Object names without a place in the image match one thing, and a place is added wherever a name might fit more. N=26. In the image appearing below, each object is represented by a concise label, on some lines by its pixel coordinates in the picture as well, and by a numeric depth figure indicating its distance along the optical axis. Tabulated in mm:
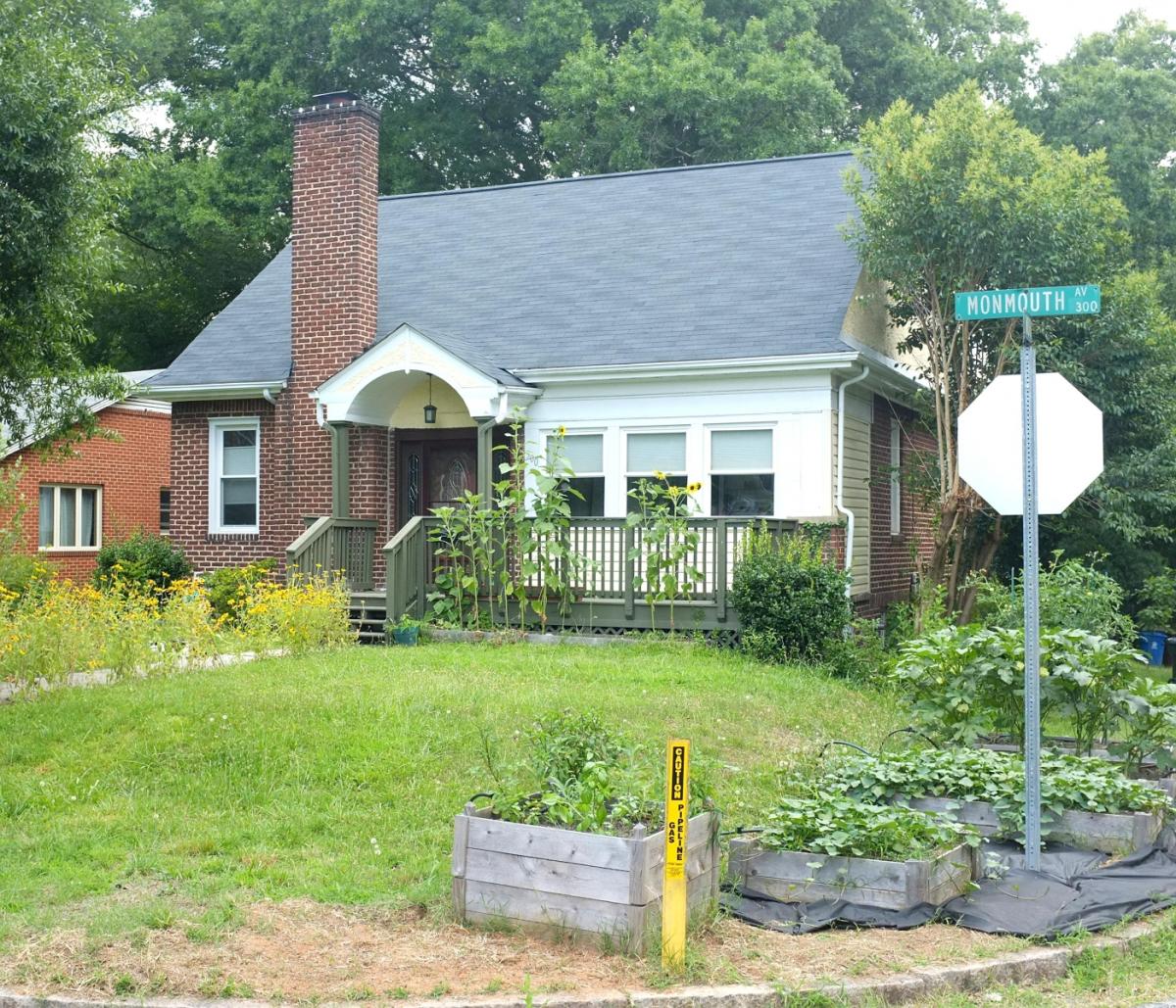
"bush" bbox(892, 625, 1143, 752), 8227
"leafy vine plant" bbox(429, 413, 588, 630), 14844
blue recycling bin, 19328
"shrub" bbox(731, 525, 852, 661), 13648
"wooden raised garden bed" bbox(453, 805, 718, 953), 5254
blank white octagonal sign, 9500
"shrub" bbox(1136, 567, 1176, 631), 17266
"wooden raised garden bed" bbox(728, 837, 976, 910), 5863
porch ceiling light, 17172
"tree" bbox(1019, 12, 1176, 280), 27000
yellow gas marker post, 5172
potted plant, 14734
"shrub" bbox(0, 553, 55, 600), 19734
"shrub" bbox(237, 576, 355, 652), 13383
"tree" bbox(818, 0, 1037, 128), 33188
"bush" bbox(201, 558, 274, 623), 16812
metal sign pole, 6488
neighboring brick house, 23781
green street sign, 6590
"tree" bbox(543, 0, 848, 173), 28672
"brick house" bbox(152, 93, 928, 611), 15828
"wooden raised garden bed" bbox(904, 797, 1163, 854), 6926
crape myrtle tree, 14750
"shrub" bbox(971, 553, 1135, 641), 13102
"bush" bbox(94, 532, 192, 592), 18625
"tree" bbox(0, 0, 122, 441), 9609
